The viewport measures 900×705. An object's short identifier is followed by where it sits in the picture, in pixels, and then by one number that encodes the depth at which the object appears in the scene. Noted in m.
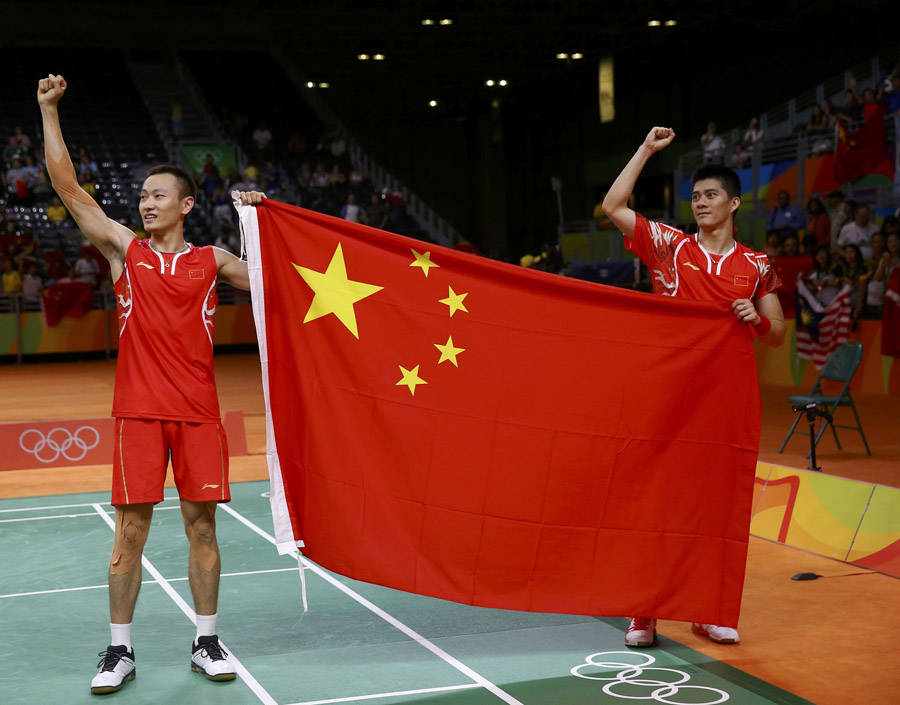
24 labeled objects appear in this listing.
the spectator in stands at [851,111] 18.09
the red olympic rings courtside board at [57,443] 9.89
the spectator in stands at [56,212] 24.14
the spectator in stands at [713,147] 22.25
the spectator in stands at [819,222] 15.87
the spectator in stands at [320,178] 28.09
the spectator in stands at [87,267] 21.17
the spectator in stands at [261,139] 30.00
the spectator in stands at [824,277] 13.82
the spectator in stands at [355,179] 28.62
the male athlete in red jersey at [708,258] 4.96
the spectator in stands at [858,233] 15.30
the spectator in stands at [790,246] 15.30
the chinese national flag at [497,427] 4.63
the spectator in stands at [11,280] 20.64
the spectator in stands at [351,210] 24.49
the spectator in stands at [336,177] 28.28
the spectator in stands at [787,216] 17.02
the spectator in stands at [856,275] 13.83
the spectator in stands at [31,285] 20.80
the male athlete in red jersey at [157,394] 4.39
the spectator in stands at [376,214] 25.88
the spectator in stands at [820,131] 19.06
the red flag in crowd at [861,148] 17.30
